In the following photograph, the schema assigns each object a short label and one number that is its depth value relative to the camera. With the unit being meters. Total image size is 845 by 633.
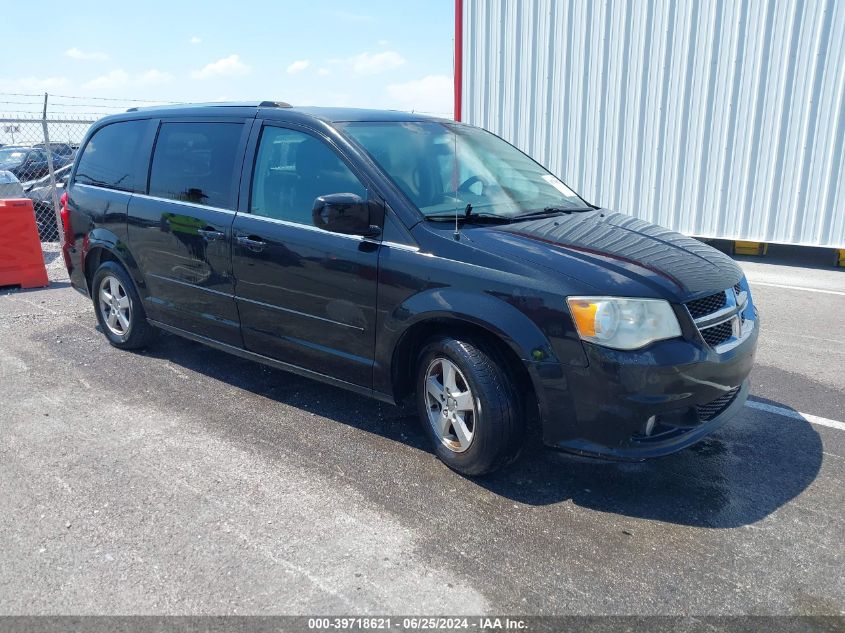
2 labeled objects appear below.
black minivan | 3.12
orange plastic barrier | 7.74
